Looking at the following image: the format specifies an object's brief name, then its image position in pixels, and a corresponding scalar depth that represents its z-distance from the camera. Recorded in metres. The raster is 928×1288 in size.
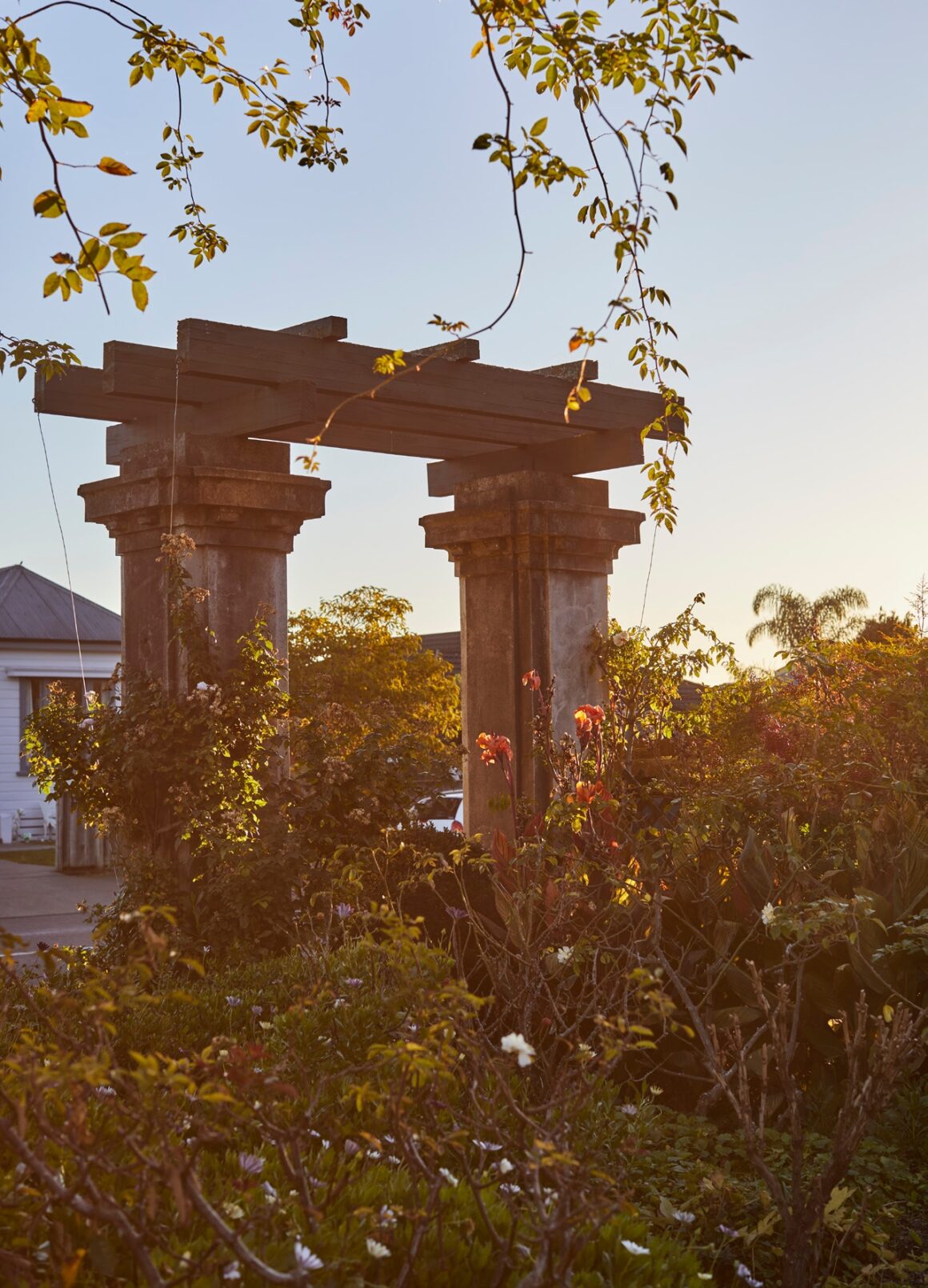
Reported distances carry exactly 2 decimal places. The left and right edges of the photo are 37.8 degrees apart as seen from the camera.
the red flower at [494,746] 6.61
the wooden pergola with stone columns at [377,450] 8.25
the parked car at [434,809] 8.26
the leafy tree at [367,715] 8.04
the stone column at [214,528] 8.46
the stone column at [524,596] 9.91
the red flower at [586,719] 7.02
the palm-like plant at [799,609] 38.41
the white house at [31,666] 23.89
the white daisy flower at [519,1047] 2.57
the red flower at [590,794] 6.09
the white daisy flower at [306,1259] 2.46
